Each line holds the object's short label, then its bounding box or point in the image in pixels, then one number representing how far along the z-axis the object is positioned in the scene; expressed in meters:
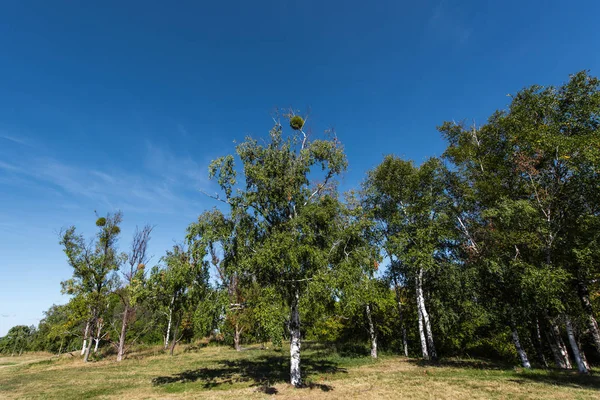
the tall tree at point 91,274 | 29.33
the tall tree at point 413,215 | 21.25
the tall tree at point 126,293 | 28.61
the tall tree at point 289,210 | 13.65
